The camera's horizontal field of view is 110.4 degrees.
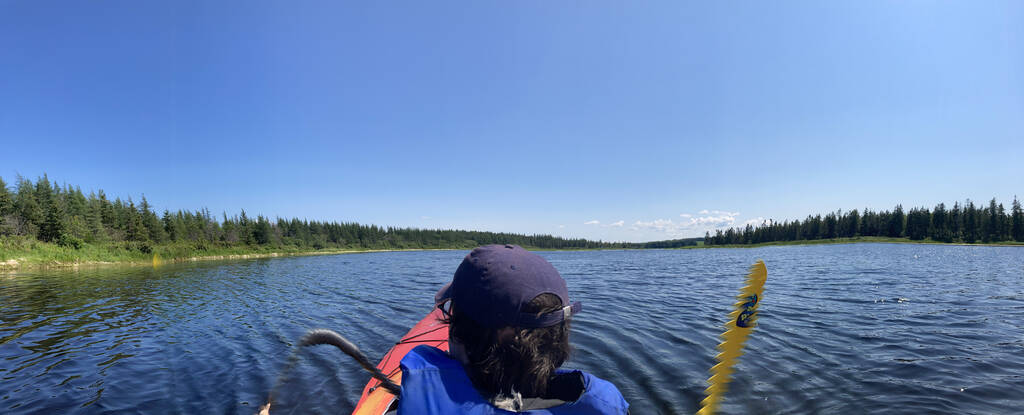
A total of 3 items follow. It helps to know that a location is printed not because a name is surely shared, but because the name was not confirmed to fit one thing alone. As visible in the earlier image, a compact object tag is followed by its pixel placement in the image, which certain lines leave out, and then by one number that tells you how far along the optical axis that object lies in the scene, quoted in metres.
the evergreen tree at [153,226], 61.75
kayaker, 1.58
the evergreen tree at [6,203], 44.59
